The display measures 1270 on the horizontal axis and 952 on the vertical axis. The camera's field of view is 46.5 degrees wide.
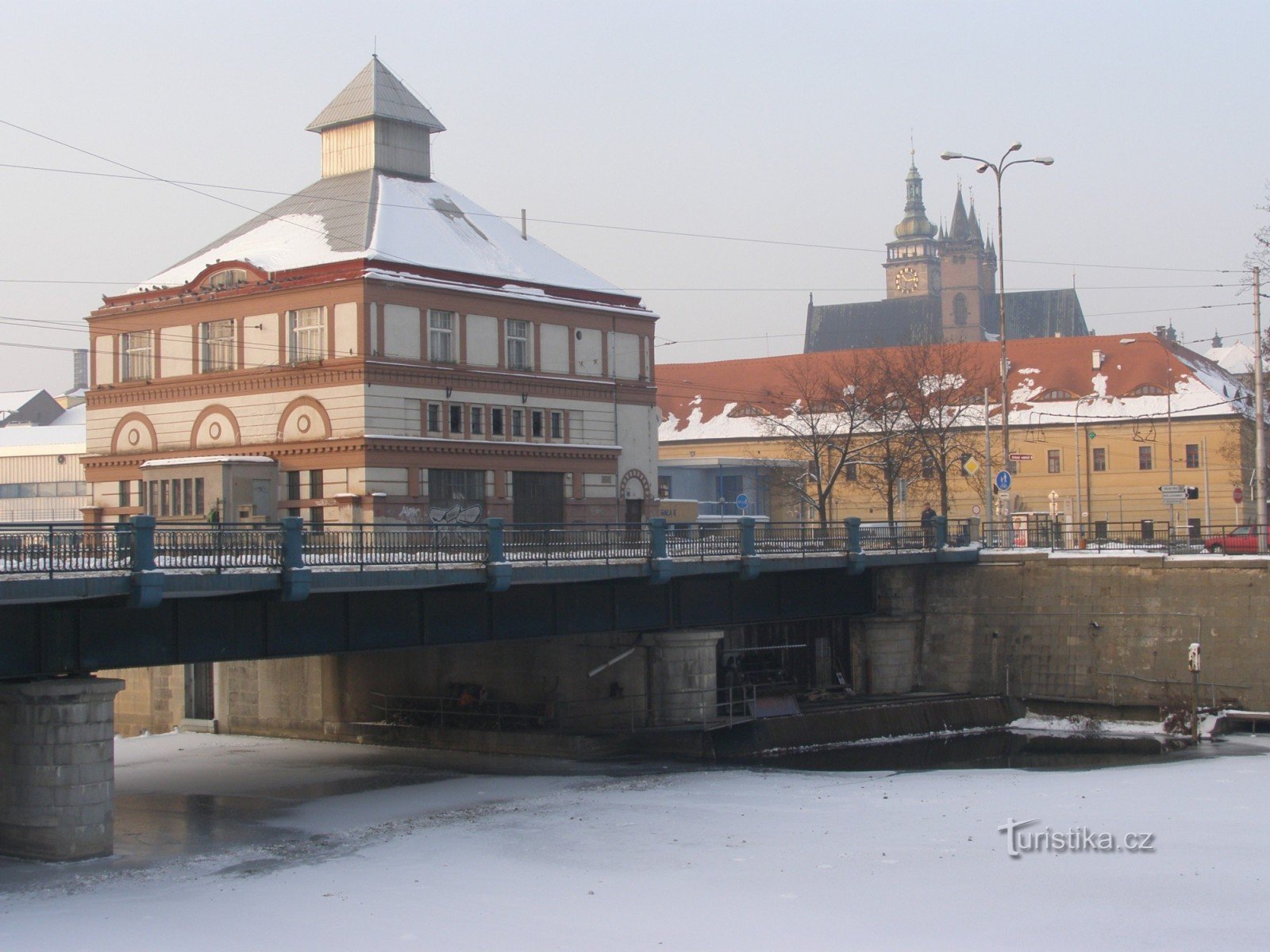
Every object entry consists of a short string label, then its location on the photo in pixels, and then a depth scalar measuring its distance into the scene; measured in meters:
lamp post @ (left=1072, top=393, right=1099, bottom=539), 78.50
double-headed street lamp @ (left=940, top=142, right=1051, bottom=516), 43.56
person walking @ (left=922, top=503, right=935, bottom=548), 44.12
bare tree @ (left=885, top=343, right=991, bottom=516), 66.62
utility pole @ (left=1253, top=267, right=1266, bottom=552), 41.22
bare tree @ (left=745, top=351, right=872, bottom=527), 63.78
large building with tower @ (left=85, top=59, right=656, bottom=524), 43.88
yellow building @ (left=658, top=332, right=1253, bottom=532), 77.56
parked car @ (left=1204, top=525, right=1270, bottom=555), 41.06
